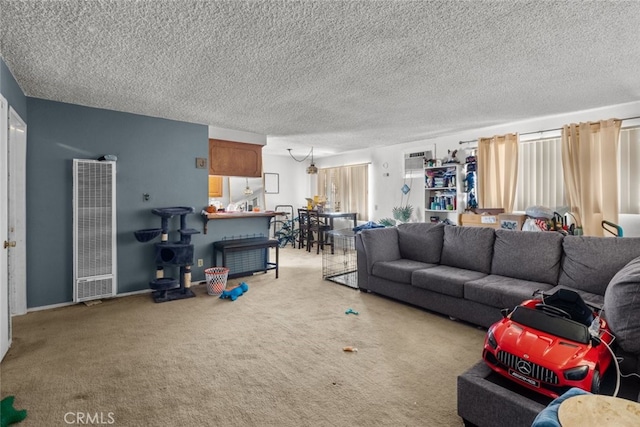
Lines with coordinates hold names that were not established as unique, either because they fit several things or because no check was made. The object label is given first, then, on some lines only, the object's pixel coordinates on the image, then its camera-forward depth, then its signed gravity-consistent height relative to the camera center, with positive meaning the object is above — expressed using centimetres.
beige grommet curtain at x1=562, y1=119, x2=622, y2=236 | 391 +53
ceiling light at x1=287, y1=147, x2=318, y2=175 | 732 +106
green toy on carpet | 169 -108
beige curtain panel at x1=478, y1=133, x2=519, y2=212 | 477 +66
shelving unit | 546 +38
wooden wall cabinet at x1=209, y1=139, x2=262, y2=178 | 493 +93
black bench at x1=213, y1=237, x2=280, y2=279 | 451 -50
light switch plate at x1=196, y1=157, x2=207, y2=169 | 463 +78
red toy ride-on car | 144 -66
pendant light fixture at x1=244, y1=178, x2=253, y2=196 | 587 +45
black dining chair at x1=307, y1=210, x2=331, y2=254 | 706 -33
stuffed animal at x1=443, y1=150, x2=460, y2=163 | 551 +100
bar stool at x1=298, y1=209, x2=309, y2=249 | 738 -29
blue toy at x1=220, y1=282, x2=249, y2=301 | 390 -97
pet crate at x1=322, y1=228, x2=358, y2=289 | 461 -91
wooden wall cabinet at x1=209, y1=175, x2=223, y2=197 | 564 +55
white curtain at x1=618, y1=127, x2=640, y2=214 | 387 +51
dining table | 687 -4
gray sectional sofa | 180 -54
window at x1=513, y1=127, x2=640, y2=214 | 389 +54
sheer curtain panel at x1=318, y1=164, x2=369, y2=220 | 742 +67
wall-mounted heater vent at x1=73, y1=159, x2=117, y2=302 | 360 -15
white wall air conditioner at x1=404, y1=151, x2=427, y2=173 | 611 +104
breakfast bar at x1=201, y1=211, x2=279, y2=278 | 462 -39
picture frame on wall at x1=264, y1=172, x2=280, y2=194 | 809 +84
